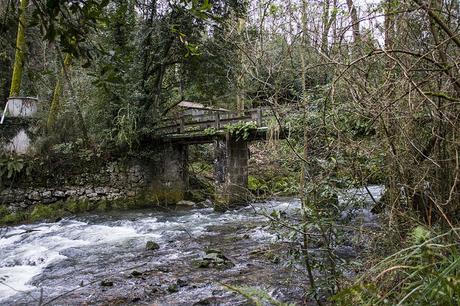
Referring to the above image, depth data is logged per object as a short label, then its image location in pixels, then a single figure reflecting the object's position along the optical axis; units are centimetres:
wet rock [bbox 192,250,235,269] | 671
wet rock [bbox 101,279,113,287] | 590
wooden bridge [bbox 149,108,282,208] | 1338
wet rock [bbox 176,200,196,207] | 1465
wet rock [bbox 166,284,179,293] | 559
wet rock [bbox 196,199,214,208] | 1451
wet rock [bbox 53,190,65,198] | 1430
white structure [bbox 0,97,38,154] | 1448
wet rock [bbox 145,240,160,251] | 824
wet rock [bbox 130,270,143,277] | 634
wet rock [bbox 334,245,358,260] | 418
